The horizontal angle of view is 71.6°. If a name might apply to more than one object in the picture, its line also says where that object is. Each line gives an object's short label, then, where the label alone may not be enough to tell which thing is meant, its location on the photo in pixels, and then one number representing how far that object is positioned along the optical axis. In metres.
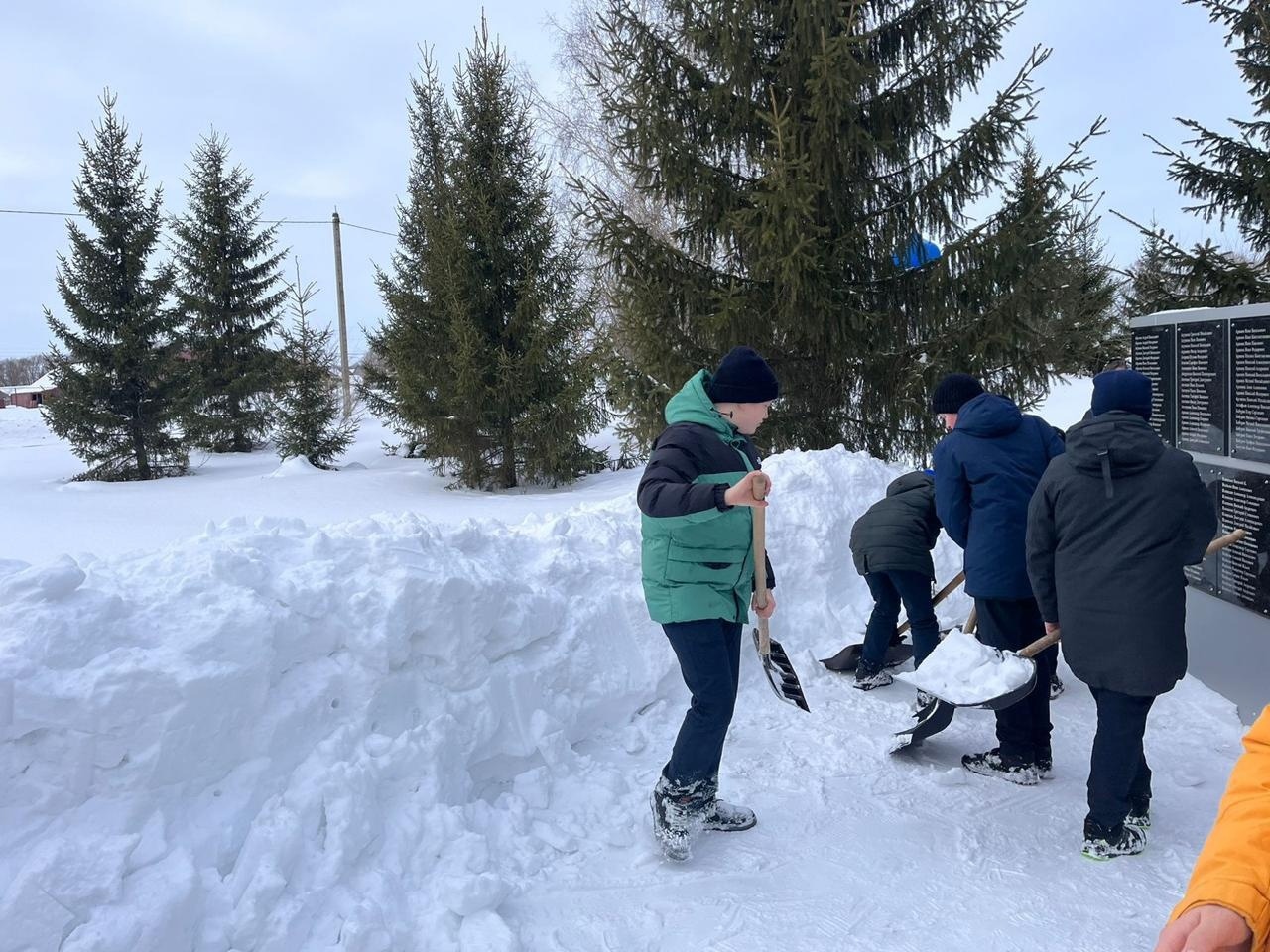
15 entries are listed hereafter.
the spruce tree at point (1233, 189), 7.59
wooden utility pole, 26.31
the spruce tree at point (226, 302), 19.69
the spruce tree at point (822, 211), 8.41
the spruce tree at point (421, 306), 12.53
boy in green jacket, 3.28
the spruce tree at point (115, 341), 15.98
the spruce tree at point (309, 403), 16.70
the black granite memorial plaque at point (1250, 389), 4.50
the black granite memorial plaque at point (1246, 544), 4.54
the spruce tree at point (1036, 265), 8.22
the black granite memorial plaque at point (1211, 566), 4.96
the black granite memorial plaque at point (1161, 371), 5.36
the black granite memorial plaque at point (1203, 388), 4.89
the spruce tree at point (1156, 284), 7.74
